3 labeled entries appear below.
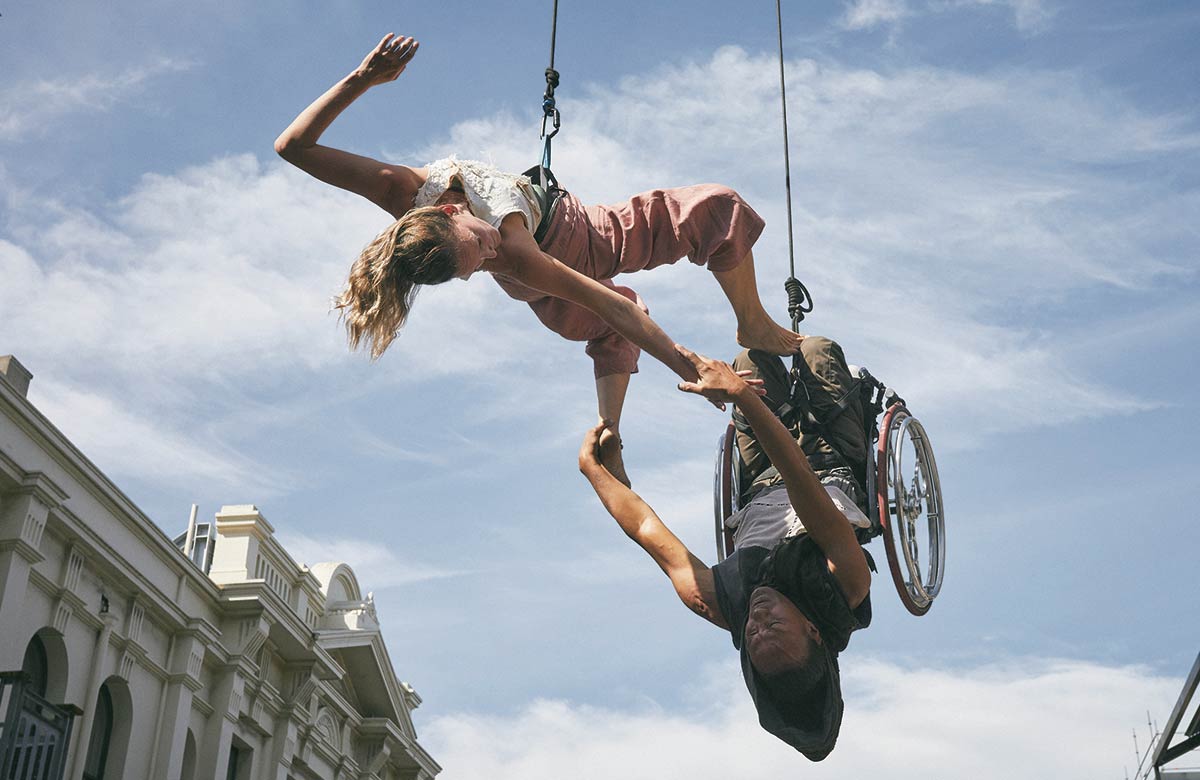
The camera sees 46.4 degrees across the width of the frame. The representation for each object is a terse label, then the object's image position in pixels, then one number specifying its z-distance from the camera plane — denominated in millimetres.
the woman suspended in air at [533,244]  4969
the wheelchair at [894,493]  5758
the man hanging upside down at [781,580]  4941
